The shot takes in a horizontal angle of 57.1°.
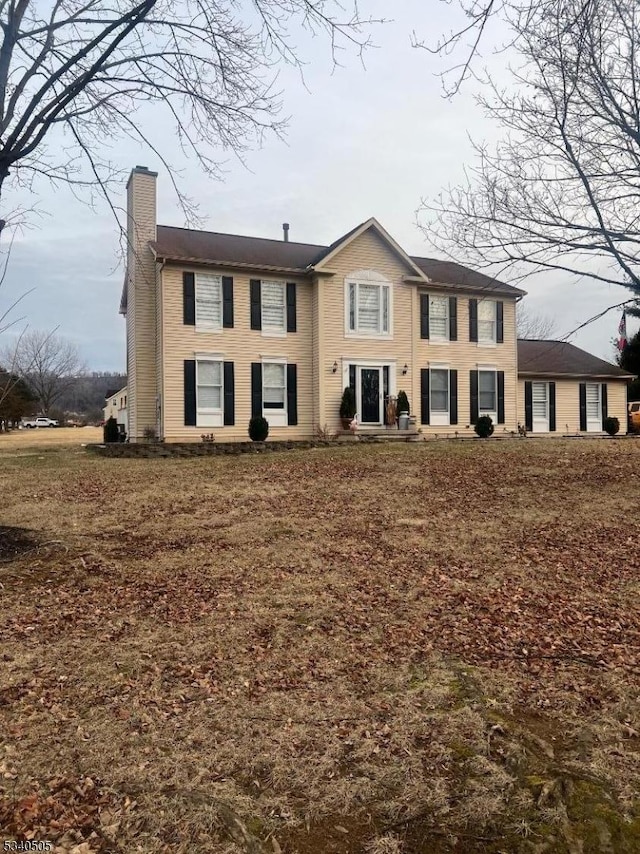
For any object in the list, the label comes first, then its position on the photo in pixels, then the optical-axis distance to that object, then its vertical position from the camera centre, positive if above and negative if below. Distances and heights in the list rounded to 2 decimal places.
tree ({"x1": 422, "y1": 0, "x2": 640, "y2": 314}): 7.30 +3.84
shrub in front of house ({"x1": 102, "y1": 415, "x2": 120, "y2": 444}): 20.97 -0.10
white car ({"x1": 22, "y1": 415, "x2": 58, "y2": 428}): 60.31 +0.73
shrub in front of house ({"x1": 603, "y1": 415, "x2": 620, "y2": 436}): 23.36 -0.15
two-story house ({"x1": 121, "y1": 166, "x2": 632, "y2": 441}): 16.81 +2.86
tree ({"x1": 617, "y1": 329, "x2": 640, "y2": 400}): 32.91 +3.62
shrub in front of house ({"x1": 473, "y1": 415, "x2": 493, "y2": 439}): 19.38 -0.13
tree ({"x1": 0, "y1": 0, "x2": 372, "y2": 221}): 5.13 +3.36
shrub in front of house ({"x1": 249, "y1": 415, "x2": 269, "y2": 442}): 16.91 -0.09
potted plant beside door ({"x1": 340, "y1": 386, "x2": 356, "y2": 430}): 17.73 +0.54
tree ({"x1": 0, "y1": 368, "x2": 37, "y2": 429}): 40.07 +1.67
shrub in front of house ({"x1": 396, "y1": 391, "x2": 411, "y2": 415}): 18.44 +0.66
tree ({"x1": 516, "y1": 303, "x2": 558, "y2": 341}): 47.26 +7.41
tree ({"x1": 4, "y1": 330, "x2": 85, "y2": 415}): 52.21 +4.63
